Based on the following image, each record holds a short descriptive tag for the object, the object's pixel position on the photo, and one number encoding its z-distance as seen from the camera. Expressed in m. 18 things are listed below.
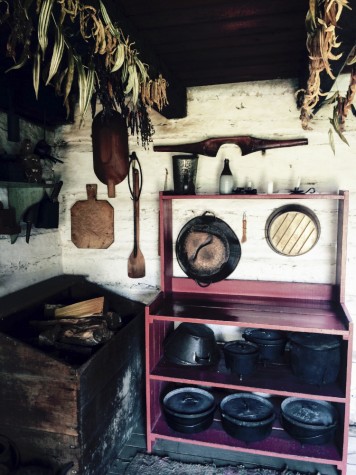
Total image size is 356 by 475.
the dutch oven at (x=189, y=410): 2.64
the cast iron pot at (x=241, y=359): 2.64
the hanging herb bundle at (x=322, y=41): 1.28
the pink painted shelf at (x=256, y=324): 2.46
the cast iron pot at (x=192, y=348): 2.77
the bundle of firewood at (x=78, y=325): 2.54
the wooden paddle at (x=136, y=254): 3.30
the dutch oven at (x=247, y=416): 2.52
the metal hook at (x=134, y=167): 3.27
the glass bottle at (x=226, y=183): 2.86
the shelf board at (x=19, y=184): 2.52
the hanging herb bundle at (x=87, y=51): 1.29
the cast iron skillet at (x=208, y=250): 3.01
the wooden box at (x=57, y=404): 2.18
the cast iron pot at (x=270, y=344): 2.77
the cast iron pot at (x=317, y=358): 2.47
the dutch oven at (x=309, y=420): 2.47
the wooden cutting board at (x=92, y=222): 3.41
